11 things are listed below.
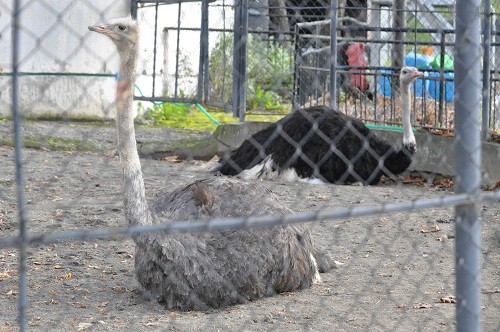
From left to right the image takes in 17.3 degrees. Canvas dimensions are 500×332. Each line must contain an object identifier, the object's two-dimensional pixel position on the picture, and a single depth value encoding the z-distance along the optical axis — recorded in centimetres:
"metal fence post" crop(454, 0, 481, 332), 475
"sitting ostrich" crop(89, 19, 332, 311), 670
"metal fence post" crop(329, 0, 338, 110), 1410
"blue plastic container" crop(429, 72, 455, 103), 1616
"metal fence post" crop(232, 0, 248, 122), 1514
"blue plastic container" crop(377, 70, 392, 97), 1734
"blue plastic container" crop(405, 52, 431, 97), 1524
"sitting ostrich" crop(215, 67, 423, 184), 1345
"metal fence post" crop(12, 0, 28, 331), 349
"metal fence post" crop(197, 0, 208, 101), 1666
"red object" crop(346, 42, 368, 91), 1665
